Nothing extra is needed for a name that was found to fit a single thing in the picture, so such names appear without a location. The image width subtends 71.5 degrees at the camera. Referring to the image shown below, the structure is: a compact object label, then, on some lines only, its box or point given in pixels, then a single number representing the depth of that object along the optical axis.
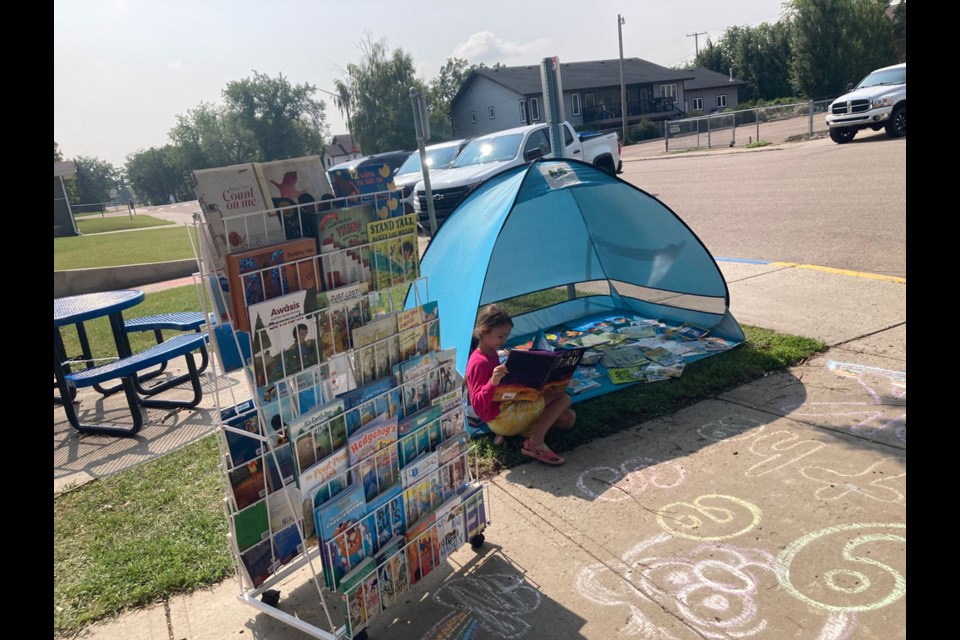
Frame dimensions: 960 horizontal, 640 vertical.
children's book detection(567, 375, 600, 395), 4.92
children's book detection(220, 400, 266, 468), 2.69
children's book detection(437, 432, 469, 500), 2.97
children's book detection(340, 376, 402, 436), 2.57
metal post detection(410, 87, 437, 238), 6.45
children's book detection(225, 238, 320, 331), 2.26
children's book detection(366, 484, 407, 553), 2.65
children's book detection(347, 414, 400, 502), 2.57
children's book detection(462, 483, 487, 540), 3.07
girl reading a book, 3.93
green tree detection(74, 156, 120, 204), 108.62
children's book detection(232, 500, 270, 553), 2.70
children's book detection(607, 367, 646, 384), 5.02
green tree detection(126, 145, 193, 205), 99.88
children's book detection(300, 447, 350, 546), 2.41
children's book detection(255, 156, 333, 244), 2.45
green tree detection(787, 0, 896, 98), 44.94
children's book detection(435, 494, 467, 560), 2.94
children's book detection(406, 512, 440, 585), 2.79
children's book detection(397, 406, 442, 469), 2.81
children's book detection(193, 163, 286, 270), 2.26
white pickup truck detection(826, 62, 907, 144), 17.38
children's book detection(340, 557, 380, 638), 2.50
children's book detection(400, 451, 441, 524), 2.81
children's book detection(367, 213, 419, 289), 2.72
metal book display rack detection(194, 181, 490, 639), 2.39
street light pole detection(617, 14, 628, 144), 41.53
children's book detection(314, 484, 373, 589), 2.44
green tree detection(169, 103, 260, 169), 82.19
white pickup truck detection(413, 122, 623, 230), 12.96
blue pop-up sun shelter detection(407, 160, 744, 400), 4.87
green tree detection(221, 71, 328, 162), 79.91
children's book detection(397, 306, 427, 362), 2.80
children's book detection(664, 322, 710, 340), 5.81
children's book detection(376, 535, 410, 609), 2.66
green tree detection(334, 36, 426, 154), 53.84
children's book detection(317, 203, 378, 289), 2.55
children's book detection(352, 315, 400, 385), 2.66
